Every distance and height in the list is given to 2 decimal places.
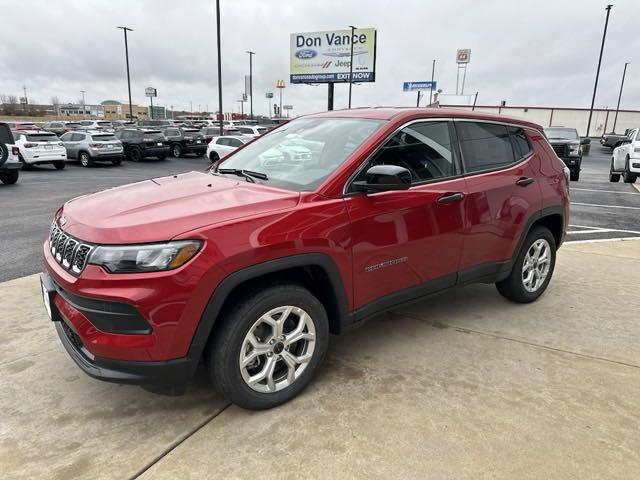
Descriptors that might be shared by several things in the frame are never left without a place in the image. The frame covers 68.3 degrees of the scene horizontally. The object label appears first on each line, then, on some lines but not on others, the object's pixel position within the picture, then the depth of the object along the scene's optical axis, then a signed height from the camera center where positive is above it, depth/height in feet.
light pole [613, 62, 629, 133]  153.26 +3.36
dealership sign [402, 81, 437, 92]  183.11 +15.13
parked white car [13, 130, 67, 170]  55.57 -4.00
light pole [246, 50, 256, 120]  155.53 +14.15
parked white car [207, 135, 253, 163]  66.61 -3.65
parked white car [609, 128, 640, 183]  42.52 -2.60
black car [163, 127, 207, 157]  81.05 -3.79
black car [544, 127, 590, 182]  51.98 -2.33
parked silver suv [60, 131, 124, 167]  63.93 -4.31
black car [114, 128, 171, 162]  73.61 -4.01
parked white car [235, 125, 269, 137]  82.89 -1.78
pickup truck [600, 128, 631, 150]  102.80 -1.89
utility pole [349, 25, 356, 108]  119.50 +13.96
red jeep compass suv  7.42 -2.22
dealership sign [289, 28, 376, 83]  129.70 +18.56
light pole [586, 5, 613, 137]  114.21 +22.59
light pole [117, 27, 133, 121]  132.57 +20.61
